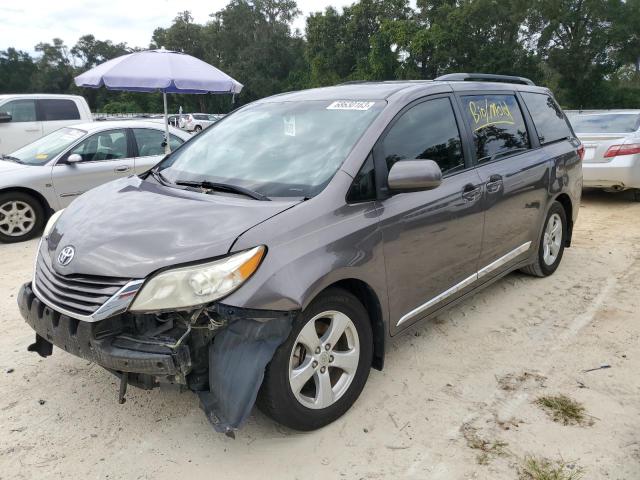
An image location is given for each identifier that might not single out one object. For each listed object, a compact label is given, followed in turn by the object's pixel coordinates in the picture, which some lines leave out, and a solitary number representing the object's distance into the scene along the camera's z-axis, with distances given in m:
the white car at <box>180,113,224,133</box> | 29.47
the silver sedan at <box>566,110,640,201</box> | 7.80
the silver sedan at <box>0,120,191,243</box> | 6.36
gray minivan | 2.31
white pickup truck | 9.47
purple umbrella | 8.33
